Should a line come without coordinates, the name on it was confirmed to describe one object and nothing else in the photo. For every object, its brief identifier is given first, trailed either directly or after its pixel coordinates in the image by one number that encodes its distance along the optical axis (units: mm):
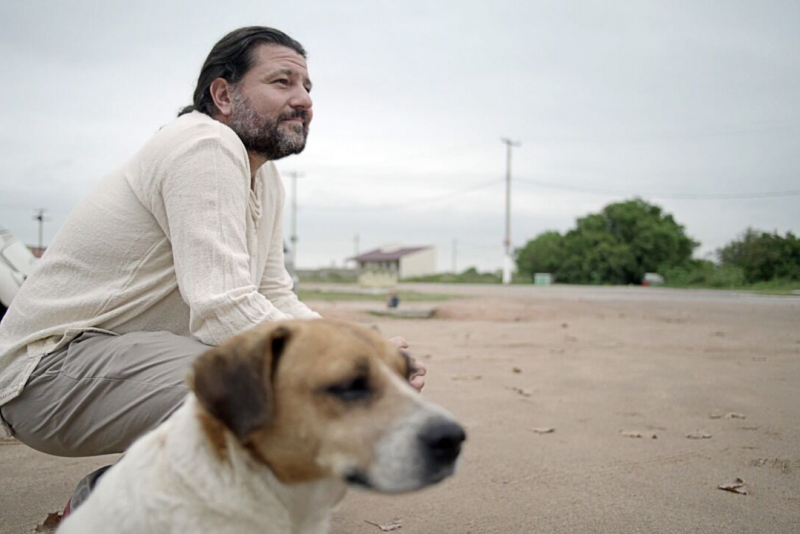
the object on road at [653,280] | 45088
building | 83562
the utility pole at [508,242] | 49600
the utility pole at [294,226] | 62906
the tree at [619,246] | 51125
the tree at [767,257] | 39219
